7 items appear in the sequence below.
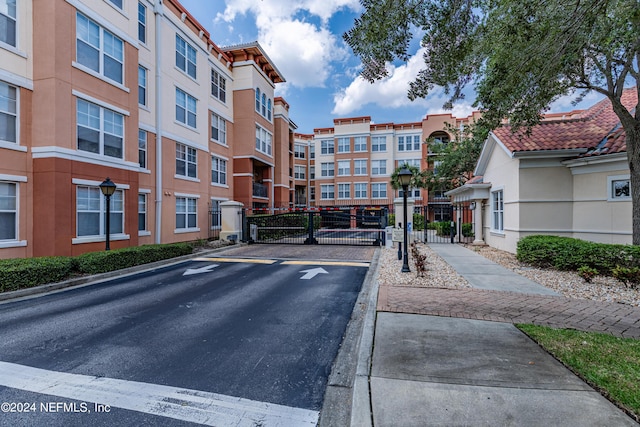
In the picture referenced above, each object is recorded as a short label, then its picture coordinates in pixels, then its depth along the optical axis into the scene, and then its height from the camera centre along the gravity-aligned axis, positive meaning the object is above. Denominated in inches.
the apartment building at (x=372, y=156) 1588.3 +307.0
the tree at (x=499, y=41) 177.2 +117.4
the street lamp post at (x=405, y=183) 374.0 +38.9
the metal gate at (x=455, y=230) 766.5 -54.0
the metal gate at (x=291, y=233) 716.0 -54.5
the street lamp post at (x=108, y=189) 402.9 +32.4
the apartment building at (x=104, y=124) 395.9 +147.8
